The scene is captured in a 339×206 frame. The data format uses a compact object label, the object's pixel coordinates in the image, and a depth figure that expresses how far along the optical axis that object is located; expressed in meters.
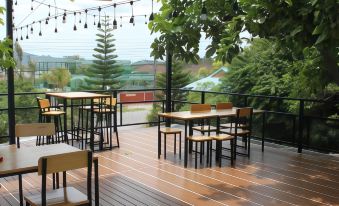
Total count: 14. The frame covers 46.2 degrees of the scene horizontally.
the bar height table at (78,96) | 6.27
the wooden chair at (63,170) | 2.68
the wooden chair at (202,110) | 6.16
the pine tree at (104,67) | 23.97
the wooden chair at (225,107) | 6.50
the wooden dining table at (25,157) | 2.74
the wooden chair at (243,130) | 5.93
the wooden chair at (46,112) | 6.42
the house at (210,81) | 18.75
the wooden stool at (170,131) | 6.10
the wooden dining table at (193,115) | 5.57
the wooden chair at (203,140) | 5.53
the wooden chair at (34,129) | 3.89
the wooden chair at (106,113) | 6.76
